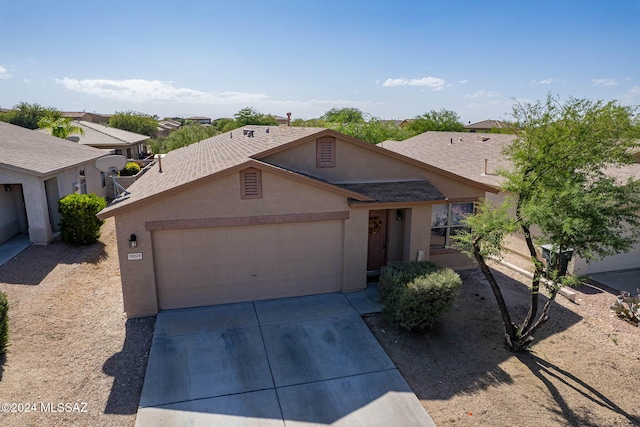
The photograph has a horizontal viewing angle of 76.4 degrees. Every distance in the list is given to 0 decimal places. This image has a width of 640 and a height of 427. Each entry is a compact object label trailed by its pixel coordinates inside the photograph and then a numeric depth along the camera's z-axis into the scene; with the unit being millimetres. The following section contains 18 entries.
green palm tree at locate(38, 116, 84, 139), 28016
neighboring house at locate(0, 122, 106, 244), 14711
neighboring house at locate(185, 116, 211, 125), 154675
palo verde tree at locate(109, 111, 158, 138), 60000
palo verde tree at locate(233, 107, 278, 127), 66625
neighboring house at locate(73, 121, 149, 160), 31078
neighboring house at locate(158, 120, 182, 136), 76875
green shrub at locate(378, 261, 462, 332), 9281
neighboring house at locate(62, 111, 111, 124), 84550
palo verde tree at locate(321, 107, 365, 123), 60844
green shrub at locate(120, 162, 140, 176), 28438
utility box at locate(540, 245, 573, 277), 8429
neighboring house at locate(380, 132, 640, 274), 14141
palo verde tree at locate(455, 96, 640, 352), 7680
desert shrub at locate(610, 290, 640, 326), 10867
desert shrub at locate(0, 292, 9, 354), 8164
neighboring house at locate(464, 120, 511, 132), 78312
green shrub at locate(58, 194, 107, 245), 15124
